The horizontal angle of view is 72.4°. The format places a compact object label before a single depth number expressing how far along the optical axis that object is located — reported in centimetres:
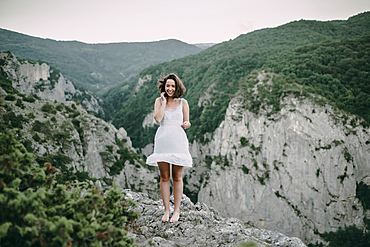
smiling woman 472
